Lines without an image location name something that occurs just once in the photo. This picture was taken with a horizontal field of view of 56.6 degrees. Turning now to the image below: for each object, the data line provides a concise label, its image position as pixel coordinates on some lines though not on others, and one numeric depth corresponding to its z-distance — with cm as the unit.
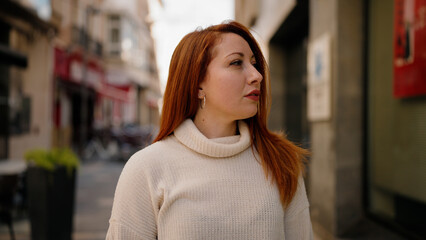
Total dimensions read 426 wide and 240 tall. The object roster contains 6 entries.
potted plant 425
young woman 167
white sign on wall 416
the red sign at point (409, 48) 311
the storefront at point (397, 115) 318
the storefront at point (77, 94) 1675
